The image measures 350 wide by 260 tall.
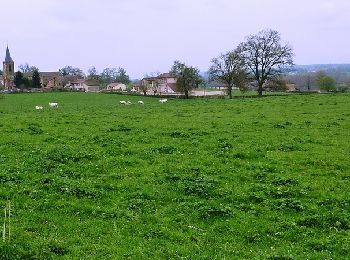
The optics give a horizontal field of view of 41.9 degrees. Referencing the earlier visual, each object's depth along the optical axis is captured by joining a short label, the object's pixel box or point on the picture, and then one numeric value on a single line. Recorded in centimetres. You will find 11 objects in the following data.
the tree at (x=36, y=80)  14700
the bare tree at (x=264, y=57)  7944
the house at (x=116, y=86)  18586
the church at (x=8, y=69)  17188
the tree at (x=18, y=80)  14399
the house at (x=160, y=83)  14935
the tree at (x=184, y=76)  8781
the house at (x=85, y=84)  18132
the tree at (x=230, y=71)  7650
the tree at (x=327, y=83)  11050
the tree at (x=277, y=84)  7856
